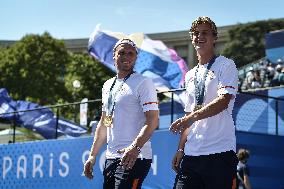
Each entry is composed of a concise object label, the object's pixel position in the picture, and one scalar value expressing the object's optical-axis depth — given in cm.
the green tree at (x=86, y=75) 5075
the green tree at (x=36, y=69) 5112
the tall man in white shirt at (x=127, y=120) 468
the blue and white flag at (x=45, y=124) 1532
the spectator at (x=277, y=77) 1881
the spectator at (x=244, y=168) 945
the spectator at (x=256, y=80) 2100
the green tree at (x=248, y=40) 6450
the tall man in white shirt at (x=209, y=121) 418
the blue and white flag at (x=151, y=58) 1873
